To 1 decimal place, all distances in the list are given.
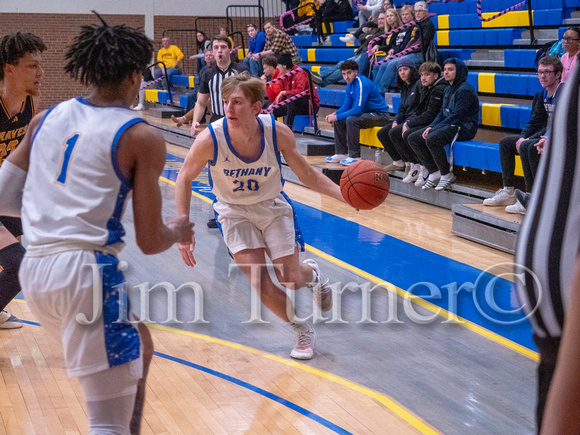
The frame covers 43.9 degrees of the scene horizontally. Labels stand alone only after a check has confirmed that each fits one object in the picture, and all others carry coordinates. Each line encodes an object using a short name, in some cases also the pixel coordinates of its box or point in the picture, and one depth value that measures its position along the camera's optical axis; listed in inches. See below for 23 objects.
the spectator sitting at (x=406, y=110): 346.9
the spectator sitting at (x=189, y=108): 542.0
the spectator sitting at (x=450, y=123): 319.9
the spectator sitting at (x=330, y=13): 622.8
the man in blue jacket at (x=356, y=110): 382.3
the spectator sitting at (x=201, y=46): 663.9
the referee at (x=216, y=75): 325.4
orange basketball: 172.2
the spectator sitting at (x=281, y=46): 517.0
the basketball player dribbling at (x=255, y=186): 159.2
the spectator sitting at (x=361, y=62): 462.0
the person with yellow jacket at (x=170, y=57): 754.8
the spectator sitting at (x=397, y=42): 424.5
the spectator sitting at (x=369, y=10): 541.9
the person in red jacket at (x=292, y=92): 446.3
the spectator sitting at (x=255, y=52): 552.7
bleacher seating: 327.9
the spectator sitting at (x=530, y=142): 267.6
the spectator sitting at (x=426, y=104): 333.4
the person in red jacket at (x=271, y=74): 463.2
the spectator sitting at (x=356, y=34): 496.1
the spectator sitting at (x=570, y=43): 291.7
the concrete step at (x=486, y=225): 258.4
